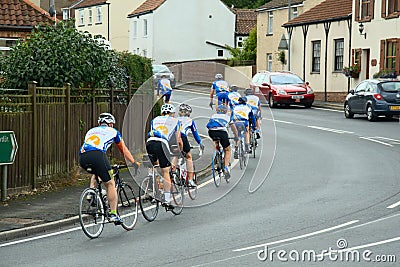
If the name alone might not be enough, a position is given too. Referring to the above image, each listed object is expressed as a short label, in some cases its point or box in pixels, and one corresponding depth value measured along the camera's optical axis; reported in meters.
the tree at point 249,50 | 61.41
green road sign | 13.99
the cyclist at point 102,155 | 11.49
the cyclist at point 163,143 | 12.84
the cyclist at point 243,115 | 19.25
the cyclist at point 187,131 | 13.93
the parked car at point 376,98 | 30.23
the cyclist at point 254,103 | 21.56
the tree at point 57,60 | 17.19
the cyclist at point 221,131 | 16.39
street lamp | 40.25
